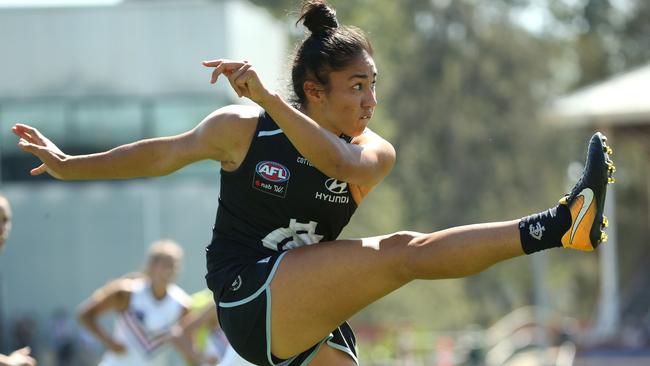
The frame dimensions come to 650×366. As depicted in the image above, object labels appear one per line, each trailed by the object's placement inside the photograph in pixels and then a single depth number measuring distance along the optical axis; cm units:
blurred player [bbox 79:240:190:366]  1944
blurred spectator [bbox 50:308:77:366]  3692
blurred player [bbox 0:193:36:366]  1209
